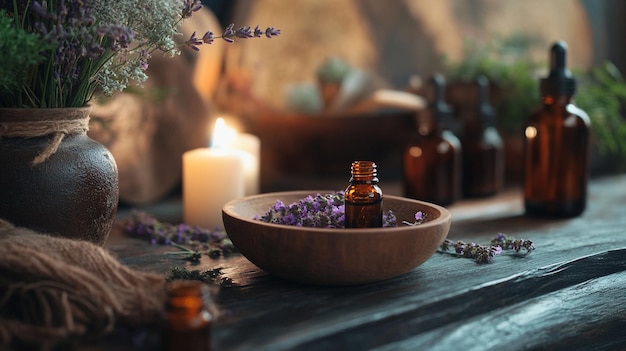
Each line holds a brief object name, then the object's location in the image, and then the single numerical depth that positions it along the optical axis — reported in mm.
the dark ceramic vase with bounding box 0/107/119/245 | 779
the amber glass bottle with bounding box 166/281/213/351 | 567
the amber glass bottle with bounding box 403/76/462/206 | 1313
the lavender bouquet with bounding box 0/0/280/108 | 732
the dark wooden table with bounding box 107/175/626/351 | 657
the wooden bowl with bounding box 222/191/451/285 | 703
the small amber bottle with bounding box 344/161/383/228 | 789
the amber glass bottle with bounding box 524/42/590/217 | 1180
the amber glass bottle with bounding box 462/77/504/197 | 1441
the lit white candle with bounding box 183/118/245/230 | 1140
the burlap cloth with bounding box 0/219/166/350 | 604
